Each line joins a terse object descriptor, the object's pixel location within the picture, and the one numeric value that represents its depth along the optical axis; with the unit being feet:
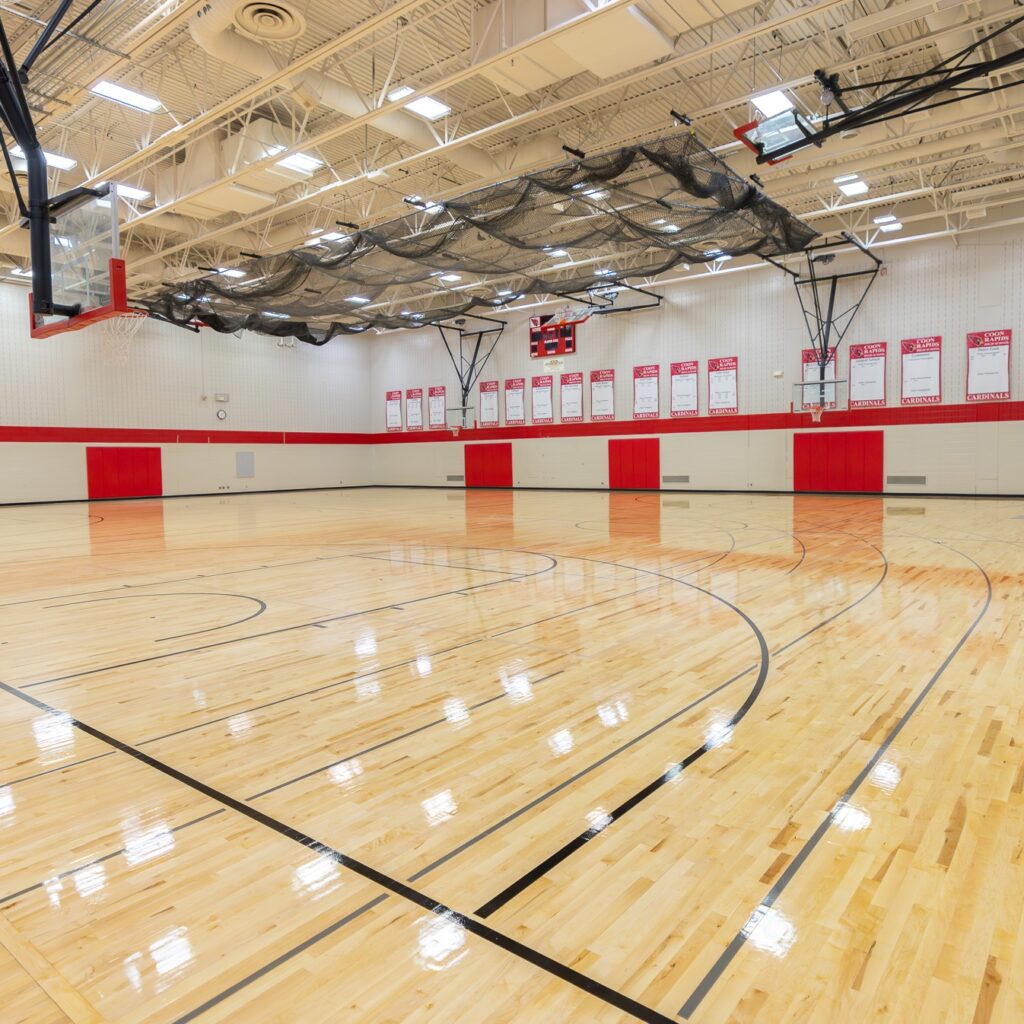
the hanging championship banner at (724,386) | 65.00
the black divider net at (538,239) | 30.60
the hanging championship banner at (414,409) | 88.43
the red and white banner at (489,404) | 81.20
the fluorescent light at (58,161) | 40.21
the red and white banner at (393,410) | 90.48
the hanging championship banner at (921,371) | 56.03
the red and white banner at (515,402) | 78.95
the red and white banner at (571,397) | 74.90
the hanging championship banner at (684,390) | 67.36
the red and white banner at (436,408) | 86.28
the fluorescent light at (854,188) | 44.65
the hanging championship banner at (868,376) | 58.18
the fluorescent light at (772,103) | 33.96
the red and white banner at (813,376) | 59.72
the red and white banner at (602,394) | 72.54
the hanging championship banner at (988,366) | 53.52
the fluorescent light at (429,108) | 35.86
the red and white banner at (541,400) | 77.00
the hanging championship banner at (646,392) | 69.72
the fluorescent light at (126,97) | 33.77
